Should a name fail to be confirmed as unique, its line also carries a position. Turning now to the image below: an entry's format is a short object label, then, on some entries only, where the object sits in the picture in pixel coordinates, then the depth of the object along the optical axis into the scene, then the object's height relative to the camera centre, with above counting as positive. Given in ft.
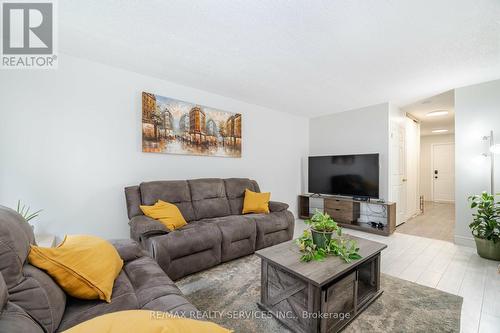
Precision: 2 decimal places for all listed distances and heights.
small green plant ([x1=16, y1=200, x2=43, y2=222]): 7.30 -1.50
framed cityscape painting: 9.93 +1.91
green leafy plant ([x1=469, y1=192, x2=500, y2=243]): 9.25 -2.27
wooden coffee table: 4.77 -2.95
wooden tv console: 12.41 -2.88
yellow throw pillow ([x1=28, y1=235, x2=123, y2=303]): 3.57 -1.73
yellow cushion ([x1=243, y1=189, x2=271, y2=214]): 10.91 -1.82
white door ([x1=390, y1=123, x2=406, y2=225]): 13.92 -0.24
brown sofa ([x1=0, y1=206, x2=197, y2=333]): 2.61 -1.88
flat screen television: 13.15 -0.56
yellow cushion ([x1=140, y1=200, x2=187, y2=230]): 8.02 -1.76
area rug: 5.30 -3.82
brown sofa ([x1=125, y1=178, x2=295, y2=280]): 7.27 -2.31
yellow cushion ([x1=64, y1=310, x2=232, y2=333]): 1.92 -1.43
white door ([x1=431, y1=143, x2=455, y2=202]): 23.72 -0.65
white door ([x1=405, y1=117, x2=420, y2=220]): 15.95 +0.01
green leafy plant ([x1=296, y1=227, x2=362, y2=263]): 5.58 -2.22
